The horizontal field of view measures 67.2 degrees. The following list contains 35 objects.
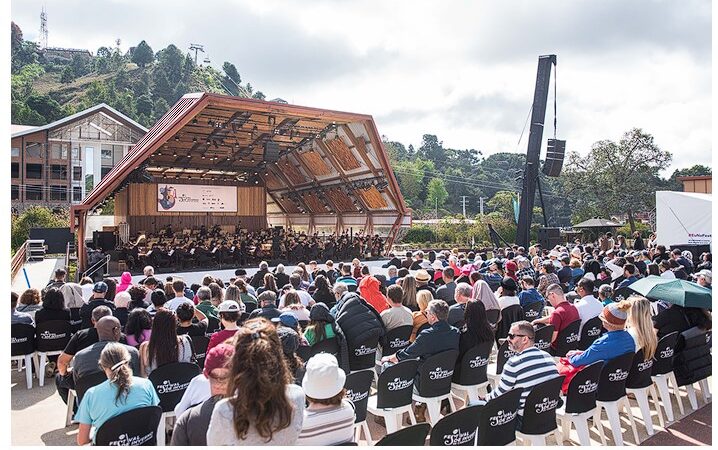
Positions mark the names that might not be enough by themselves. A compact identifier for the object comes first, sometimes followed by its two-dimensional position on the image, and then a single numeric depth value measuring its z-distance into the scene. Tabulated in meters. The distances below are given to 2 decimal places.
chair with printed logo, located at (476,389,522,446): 3.04
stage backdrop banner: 22.94
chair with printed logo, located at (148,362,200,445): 3.75
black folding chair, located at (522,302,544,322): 6.71
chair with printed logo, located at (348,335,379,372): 4.93
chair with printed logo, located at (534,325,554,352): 5.27
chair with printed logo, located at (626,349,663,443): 4.26
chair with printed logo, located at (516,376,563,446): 3.36
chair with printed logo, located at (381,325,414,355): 5.26
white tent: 17.09
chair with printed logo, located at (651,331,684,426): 4.62
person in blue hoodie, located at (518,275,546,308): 6.85
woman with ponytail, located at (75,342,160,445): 2.87
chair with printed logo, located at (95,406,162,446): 2.69
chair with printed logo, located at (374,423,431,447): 2.42
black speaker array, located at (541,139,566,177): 15.16
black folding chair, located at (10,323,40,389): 5.60
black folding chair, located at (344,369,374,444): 3.58
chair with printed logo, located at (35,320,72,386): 5.69
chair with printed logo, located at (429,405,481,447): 2.71
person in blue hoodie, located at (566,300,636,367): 4.01
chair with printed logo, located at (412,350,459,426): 4.11
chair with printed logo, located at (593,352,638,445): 3.93
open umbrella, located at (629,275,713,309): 4.96
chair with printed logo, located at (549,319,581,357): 5.41
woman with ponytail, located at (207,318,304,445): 2.00
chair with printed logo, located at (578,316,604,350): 5.55
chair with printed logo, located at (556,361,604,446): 3.73
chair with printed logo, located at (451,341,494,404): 4.46
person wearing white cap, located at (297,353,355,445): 2.33
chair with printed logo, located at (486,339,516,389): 4.88
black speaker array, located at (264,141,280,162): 20.20
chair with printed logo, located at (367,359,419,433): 3.80
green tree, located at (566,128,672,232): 33.22
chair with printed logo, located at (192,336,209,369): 4.69
